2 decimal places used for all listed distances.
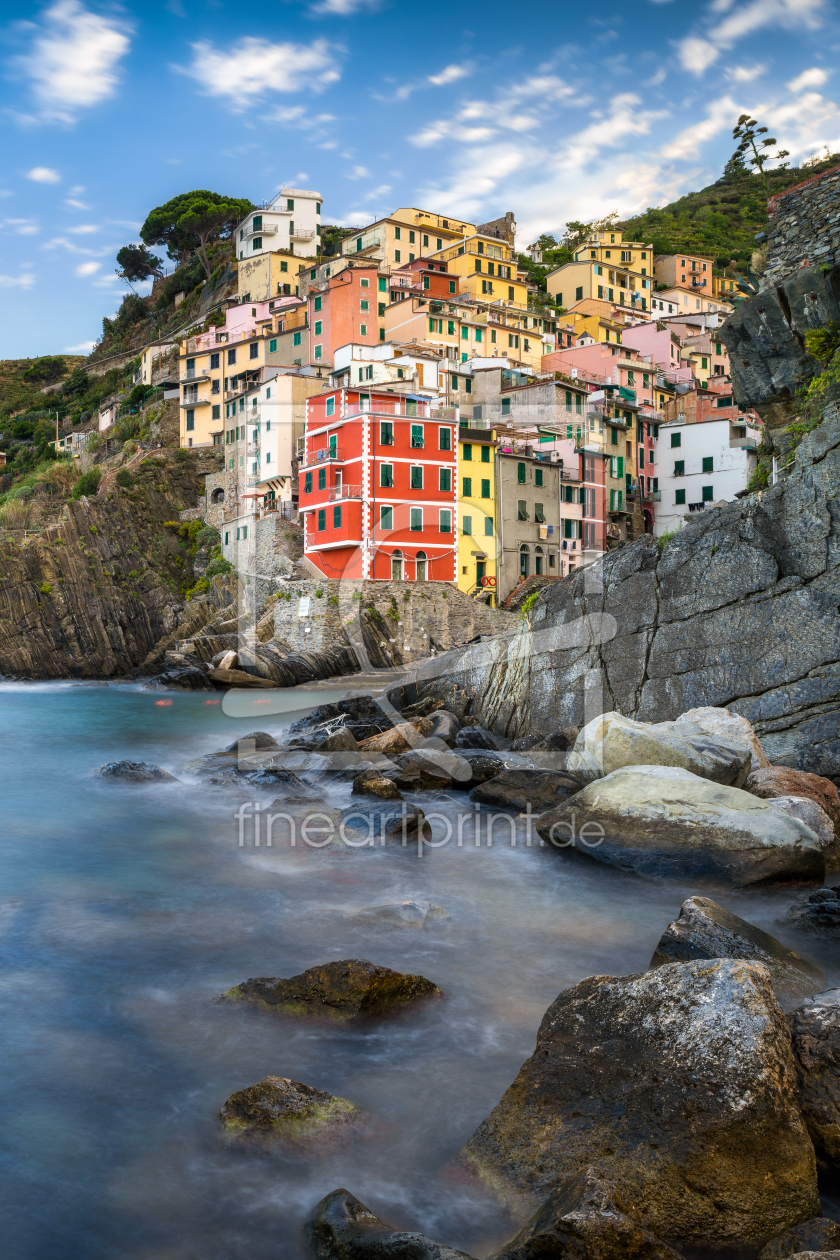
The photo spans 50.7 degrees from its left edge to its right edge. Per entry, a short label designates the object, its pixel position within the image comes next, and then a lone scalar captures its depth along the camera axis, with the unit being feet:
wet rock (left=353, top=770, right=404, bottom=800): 45.73
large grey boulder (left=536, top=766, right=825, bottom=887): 28.93
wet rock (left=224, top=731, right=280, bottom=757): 61.72
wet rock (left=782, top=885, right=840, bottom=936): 25.29
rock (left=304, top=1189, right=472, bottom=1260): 11.64
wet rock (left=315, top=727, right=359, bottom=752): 58.65
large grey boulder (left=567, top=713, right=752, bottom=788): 33.78
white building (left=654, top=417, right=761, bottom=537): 164.66
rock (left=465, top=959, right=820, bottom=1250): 12.70
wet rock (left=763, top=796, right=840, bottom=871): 31.37
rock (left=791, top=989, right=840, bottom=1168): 14.01
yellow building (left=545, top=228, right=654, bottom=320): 259.19
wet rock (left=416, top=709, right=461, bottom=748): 55.88
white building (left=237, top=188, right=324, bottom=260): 249.96
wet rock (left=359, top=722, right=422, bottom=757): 56.70
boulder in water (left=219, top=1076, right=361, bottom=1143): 15.83
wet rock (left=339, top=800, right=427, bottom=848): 38.24
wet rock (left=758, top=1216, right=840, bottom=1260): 11.73
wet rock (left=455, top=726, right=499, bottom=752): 54.70
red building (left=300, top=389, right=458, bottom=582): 135.95
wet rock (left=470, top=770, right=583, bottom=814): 40.70
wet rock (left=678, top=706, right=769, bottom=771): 36.76
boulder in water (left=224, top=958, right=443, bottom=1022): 20.31
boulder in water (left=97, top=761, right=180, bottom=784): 54.03
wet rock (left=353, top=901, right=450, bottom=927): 27.45
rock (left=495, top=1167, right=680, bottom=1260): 10.91
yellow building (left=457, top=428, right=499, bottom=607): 146.82
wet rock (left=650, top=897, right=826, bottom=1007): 19.61
